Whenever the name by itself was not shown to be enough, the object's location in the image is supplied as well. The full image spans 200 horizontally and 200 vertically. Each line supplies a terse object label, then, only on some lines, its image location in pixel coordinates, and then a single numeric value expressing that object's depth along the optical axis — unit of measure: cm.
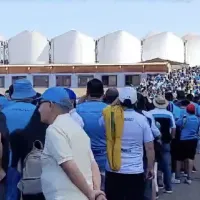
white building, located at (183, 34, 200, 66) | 7706
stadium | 7212
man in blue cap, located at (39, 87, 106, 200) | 367
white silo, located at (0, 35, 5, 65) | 7268
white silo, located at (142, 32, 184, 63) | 7531
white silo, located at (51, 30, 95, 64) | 7131
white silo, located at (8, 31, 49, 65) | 7212
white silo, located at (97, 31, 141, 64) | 7323
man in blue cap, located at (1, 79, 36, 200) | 454
